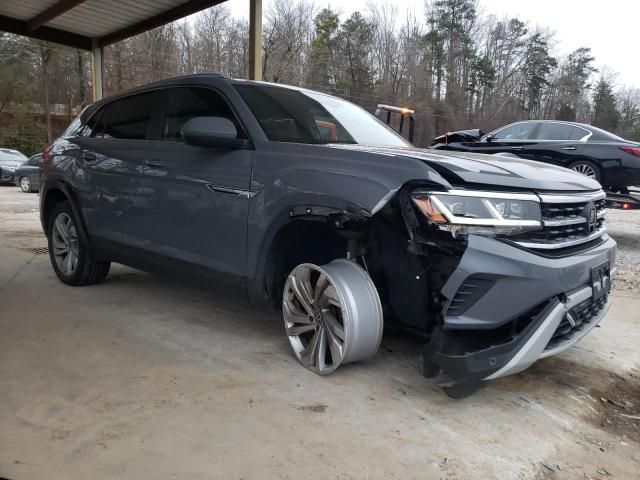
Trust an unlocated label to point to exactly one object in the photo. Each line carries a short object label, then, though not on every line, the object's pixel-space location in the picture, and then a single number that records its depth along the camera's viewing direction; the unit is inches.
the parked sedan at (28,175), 656.2
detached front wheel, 105.4
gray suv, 91.0
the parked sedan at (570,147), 296.7
